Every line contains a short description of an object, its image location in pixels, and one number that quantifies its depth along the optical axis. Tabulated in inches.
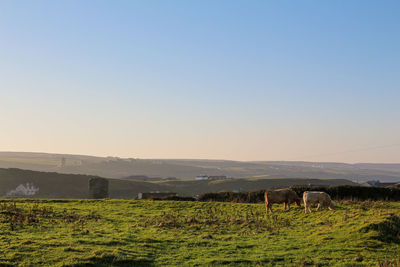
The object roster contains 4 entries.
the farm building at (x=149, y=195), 2199.6
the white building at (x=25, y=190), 3617.1
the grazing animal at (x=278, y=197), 1125.7
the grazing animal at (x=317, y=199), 1051.3
